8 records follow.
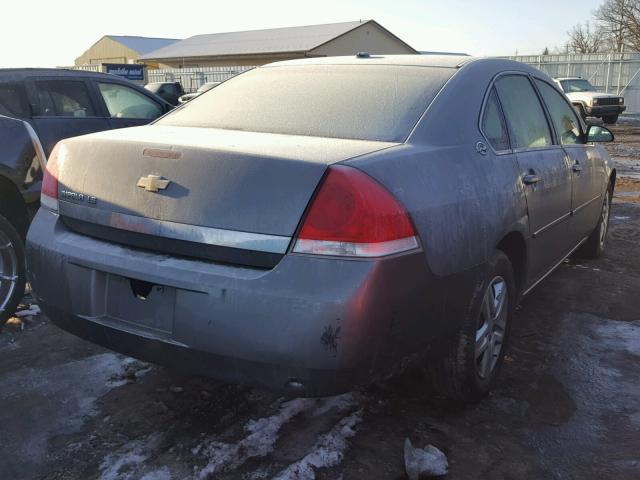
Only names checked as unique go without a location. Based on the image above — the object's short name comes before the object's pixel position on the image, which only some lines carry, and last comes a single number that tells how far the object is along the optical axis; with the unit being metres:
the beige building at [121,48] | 57.97
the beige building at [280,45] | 38.47
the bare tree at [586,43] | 63.47
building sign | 29.80
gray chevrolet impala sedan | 2.21
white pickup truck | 23.00
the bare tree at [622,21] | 49.81
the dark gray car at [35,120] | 3.96
